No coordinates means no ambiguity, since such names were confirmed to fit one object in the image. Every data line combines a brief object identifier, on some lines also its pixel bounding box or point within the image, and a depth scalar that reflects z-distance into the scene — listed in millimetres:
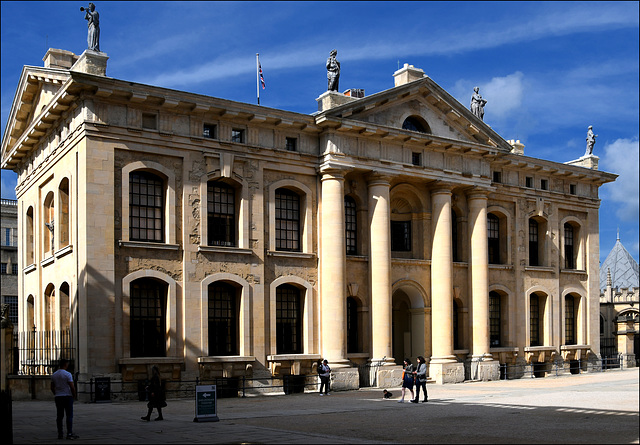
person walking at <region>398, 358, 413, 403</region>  29469
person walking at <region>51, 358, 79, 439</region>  19547
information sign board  22922
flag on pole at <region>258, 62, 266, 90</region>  40266
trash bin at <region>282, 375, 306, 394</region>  36562
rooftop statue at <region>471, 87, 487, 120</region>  46625
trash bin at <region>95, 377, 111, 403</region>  31178
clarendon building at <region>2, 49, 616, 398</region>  33188
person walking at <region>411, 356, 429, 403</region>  29469
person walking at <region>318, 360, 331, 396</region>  34219
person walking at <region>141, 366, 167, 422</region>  23031
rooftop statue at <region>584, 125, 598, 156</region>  52438
